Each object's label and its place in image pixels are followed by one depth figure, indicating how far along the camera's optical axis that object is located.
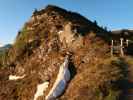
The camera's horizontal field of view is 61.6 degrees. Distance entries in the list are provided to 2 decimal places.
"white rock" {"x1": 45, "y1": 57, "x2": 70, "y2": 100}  10.32
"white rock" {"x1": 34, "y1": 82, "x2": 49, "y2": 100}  11.67
